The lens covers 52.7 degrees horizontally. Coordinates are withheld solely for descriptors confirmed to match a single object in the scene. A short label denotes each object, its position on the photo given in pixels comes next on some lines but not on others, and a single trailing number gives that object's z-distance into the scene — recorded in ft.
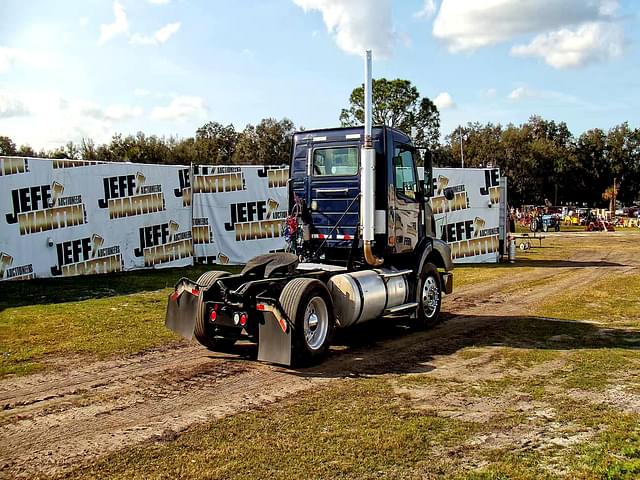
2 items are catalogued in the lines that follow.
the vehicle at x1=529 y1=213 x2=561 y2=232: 154.79
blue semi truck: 25.76
